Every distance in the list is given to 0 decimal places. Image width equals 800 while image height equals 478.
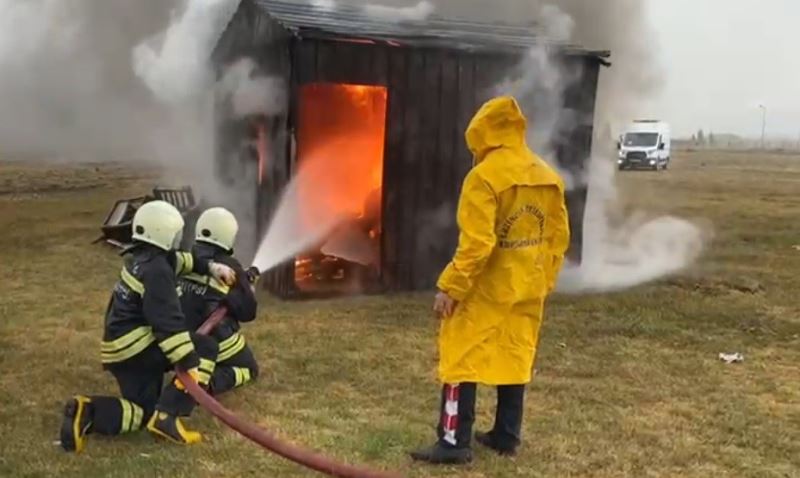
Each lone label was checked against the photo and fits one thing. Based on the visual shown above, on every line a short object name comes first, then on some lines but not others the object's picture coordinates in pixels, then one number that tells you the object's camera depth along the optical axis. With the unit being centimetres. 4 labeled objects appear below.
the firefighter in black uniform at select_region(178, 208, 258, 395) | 577
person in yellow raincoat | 458
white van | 3769
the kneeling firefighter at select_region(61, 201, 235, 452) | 488
